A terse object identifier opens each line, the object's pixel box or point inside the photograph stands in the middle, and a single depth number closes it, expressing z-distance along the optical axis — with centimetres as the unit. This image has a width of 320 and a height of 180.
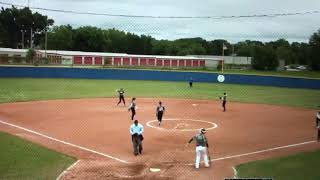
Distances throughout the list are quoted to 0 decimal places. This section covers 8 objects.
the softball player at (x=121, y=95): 3327
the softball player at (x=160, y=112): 2483
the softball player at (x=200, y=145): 1581
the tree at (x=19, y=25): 7694
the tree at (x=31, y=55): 6391
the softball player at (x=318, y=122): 2194
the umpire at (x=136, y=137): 1812
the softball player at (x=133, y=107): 2665
